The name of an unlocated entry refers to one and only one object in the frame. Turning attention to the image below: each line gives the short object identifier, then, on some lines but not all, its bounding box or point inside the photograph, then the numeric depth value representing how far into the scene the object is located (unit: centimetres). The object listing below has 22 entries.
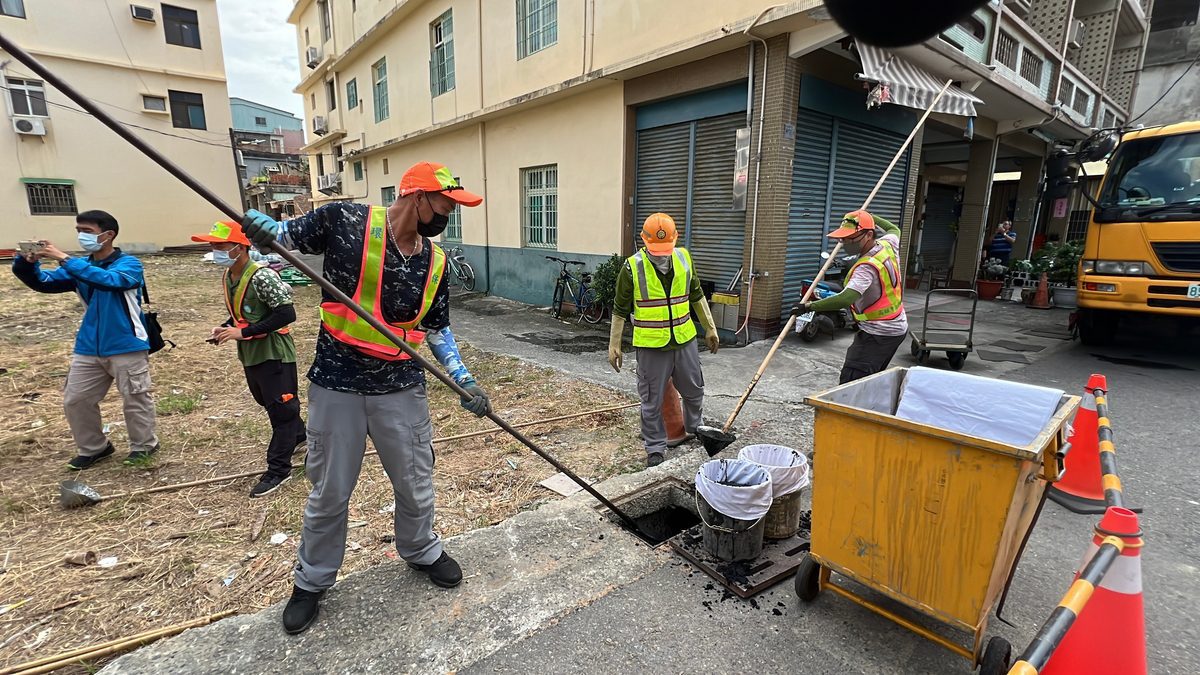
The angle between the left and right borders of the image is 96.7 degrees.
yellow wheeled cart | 179
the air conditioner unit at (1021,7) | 998
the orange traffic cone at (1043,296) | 1046
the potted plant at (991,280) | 1131
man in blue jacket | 357
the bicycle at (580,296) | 968
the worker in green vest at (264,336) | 346
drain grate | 258
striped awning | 597
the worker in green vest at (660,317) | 384
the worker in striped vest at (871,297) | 377
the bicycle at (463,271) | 1377
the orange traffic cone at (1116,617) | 176
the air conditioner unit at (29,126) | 1792
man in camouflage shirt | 223
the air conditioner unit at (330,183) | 2158
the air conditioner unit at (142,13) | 2003
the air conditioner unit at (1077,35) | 1205
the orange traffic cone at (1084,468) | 346
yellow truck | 589
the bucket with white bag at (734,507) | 260
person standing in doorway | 1282
